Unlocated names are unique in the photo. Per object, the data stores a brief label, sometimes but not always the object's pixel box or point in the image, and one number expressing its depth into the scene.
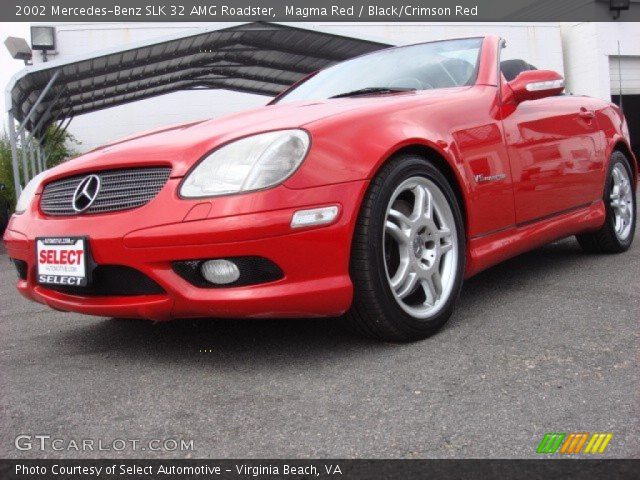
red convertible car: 2.07
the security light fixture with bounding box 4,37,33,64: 12.81
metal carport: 9.84
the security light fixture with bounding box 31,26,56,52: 15.07
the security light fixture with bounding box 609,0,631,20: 17.95
